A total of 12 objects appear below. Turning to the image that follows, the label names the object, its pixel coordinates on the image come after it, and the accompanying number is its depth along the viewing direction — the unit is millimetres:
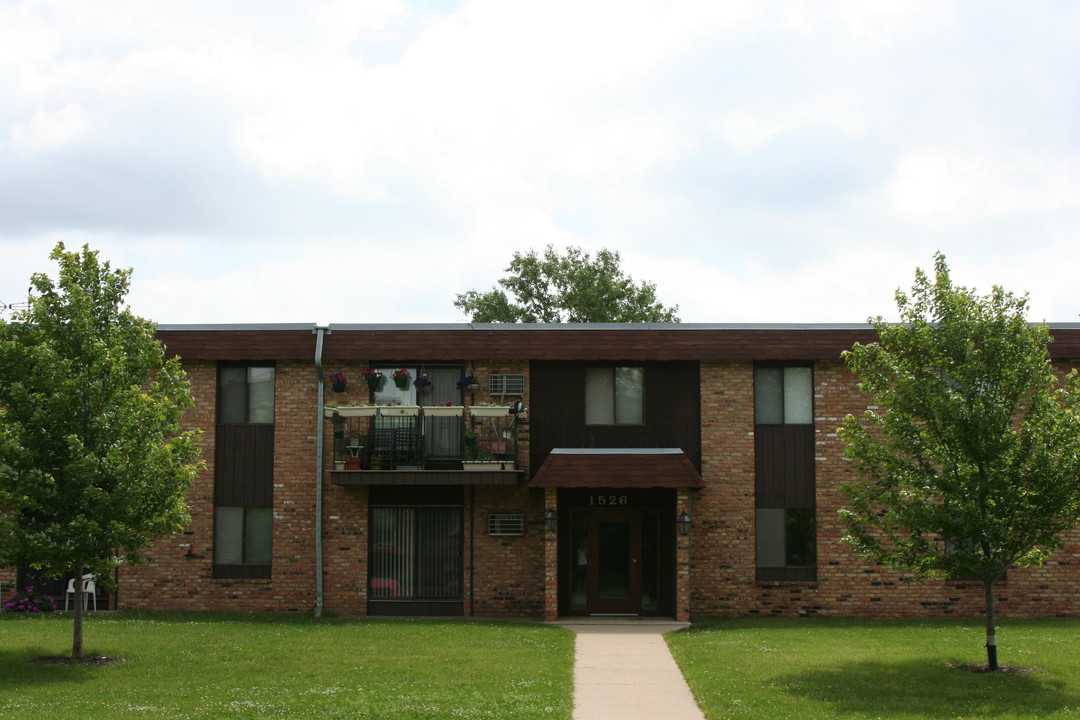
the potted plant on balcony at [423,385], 22562
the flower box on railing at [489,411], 21953
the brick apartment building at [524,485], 22328
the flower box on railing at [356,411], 21891
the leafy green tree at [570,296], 44812
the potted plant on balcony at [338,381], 22422
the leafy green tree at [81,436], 15461
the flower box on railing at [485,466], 21859
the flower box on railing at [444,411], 21875
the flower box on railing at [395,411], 21953
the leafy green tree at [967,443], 14906
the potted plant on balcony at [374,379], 22516
